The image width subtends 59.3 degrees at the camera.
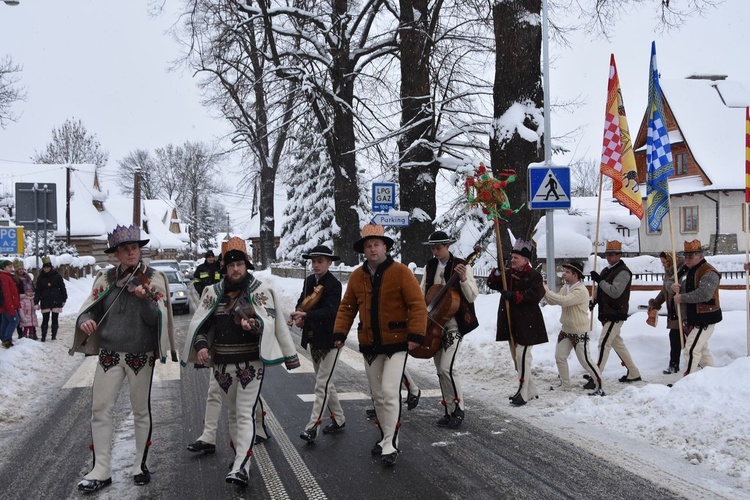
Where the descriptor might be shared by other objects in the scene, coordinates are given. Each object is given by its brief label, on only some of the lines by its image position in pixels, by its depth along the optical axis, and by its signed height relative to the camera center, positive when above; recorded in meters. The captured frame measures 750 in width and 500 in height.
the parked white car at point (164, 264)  28.63 -0.94
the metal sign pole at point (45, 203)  16.59 +1.01
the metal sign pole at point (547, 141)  11.05 +1.88
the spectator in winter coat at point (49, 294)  15.51 -1.21
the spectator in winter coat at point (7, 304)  13.40 -1.24
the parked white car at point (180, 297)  22.08 -1.79
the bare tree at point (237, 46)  19.86 +6.17
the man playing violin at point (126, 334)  5.20 -0.73
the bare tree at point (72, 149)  61.19 +8.97
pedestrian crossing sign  10.57 +0.92
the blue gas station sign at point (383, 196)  15.52 +1.14
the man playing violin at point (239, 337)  5.33 -0.77
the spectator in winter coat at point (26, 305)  15.16 -1.42
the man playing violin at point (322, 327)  6.57 -0.84
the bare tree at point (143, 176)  82.88 +8.60
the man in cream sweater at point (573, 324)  8.21 -1.01
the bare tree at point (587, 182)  77.31 +7.88
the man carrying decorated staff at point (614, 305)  8.83 -0.81
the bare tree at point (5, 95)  26.41 +5.99
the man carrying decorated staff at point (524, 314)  7.76 -0.82
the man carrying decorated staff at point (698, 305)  8.38 -0.77
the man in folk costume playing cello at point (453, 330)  6.86 -0.91
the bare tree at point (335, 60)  20.28 +5.85
